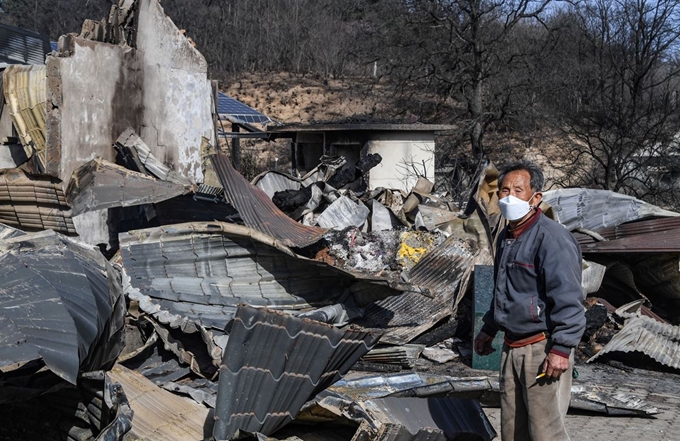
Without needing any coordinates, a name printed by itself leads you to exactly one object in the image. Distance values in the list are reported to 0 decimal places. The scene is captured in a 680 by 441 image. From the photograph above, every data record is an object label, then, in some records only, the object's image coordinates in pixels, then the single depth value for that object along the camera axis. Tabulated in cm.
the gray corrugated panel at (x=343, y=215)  952
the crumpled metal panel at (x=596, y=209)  896
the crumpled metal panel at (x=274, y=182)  1047
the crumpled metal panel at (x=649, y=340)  705
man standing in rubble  342
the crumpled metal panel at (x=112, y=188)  755
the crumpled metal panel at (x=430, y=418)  415
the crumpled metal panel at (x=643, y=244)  822
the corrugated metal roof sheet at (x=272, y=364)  398
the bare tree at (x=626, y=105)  1689
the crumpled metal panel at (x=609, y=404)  549
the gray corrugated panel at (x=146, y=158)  815
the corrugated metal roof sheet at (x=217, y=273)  680
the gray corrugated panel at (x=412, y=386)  502
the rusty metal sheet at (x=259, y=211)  766
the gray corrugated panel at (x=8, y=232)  447
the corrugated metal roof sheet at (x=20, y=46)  1222
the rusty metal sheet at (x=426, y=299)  757
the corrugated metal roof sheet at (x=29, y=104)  853
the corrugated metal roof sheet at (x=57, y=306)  307
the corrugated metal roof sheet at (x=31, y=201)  603
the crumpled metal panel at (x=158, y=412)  418
